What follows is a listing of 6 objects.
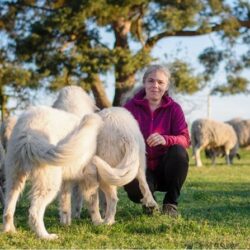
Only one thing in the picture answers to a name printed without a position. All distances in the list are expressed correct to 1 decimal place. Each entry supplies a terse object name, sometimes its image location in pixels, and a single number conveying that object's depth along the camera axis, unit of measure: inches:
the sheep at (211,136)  770.2
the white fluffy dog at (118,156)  221.9
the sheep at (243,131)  906.1
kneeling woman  251.1
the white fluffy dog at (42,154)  190.9
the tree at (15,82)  801.6
